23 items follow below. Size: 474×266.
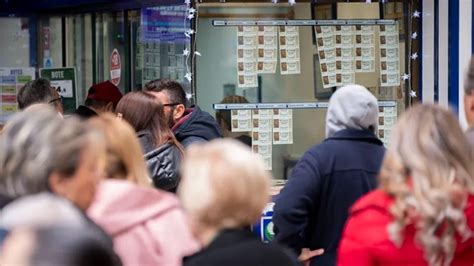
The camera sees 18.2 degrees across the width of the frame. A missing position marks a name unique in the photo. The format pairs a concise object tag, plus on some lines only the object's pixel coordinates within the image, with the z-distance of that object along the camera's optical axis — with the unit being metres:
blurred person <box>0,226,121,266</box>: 3.41
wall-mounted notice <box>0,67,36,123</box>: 14.86
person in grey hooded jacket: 6.85
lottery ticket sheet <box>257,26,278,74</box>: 10.83
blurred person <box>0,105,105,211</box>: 4.85
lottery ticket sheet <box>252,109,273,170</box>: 10.83
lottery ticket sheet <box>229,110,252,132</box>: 10.80
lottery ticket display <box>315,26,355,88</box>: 11.00
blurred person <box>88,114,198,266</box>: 5.26
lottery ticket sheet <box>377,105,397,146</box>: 11.09
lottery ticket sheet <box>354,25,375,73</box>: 11.05
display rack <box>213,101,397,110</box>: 10.79
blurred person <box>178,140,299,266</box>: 4.43
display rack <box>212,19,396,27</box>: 10.72
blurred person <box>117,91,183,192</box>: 8.20
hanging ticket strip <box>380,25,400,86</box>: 11.06
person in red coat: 5.12
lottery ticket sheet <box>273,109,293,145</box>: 10.91
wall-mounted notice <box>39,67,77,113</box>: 14.79
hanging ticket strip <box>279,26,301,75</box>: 10.89
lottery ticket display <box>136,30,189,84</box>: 11.82
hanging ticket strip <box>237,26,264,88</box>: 10.80
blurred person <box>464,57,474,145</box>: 6.31
